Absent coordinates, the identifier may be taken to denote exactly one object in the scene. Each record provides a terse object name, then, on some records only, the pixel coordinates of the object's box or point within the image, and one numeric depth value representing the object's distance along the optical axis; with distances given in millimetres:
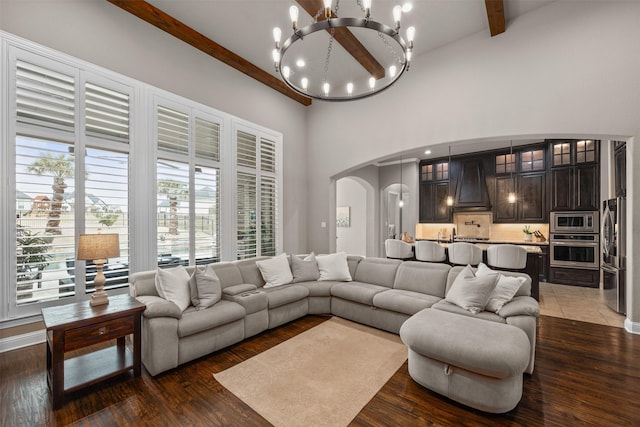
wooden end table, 2061
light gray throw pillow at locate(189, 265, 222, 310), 2979
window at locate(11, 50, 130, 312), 2900
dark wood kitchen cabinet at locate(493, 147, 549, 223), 6512
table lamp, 2459
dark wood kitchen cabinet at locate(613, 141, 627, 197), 3866
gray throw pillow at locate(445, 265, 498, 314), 2811
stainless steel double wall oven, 5738
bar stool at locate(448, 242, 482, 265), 4758
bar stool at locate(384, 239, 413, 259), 5449
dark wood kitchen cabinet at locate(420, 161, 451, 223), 7875
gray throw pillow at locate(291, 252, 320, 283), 4191
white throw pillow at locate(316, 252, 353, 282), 4266
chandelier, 2878
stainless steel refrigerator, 3842
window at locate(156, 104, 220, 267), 3994
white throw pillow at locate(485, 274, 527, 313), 2807
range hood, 7250
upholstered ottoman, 1924
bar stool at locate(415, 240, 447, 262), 5089
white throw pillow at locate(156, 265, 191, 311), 2854
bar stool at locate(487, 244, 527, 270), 4488
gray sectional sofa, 2523
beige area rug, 2036
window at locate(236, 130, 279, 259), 5082
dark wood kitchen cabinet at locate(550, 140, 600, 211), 5770
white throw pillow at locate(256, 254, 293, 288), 3947
